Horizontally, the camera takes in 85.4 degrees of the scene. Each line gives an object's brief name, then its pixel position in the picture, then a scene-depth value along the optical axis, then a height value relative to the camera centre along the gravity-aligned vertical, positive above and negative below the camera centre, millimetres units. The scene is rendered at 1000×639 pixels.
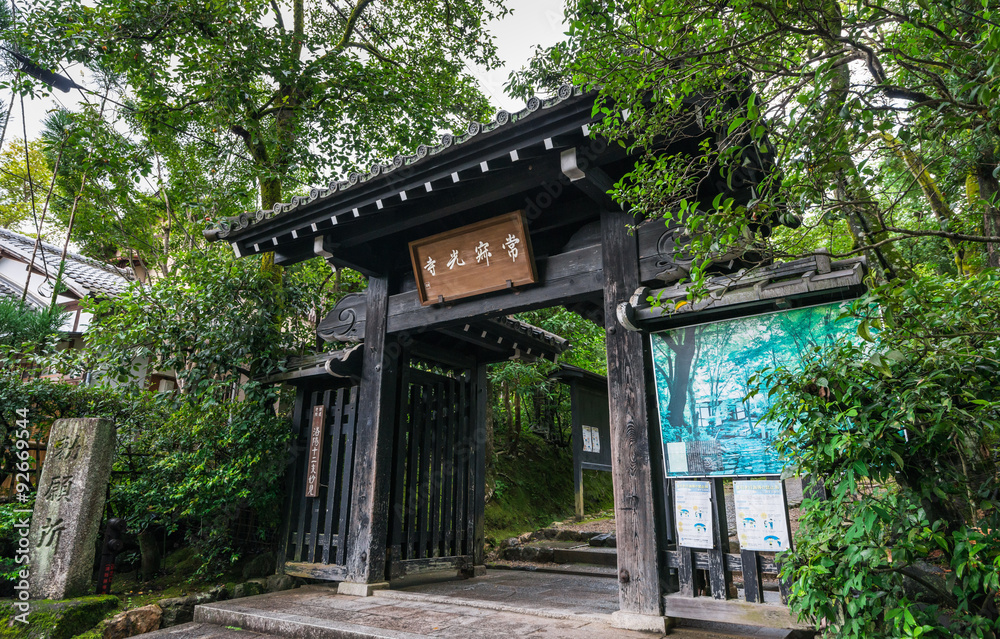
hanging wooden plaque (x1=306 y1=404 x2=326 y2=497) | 7047 +372
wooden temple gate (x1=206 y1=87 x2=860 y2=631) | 4609 +1736
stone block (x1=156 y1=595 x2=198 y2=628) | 5673 -1339
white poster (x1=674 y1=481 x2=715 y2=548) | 4355 -257
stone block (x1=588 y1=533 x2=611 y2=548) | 10062 -1072
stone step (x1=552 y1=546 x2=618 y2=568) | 9070 -1243
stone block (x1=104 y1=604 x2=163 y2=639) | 5168 -1351
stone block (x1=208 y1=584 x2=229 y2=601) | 6207 -1259
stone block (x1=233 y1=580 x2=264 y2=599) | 6422 -1269
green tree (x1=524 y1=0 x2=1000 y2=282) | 2709 +2178
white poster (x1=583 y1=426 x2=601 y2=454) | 11594 +847
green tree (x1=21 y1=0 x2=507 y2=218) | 8008 +6679
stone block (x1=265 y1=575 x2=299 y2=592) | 6781 -1255
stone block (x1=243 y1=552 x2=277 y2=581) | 7094 -1107
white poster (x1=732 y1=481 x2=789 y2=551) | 4059 -253
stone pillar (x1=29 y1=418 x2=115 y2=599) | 5605 -283
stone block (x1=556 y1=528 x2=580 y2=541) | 11130 -1091
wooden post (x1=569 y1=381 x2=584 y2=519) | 11148 +963
